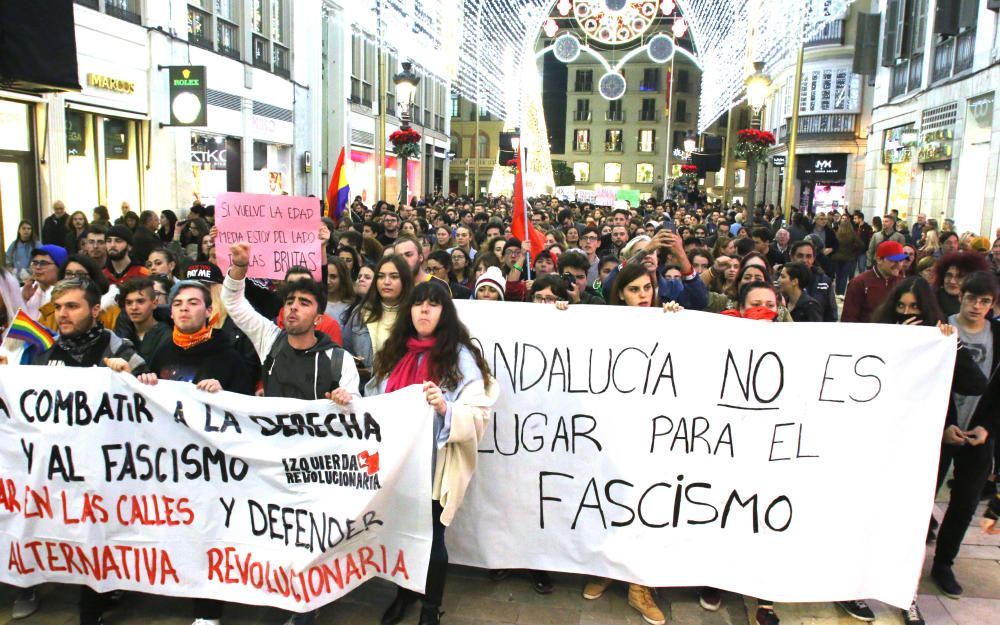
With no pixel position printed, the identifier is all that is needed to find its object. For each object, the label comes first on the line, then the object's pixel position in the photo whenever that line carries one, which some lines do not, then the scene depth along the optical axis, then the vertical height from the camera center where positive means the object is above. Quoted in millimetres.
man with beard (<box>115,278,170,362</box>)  5141 -712
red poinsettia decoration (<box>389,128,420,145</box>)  19609 +1610
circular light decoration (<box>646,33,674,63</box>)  34656 +7080
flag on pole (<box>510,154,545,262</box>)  7285 -41
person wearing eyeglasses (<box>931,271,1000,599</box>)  4383 -1095
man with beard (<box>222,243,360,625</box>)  4043 -782
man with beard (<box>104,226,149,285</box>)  7195 -551
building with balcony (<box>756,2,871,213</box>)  31812 +3840
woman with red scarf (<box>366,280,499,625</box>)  3881 -853
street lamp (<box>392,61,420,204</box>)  18828 +2731
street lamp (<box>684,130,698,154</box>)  36375 +3155
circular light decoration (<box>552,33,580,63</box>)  32219 +6493
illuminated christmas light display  19858 +5481
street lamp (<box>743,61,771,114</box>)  18959 +2989
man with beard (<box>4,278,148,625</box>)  4113 -747
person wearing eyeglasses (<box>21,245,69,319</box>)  6184 -642
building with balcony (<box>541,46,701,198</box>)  76250 +8288
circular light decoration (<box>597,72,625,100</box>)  40931 +6294
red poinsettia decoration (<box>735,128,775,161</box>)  19031 +1709
